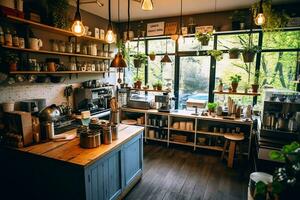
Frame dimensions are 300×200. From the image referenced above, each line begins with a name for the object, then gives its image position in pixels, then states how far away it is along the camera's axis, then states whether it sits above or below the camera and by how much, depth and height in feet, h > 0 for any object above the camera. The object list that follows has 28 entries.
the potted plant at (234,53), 12.12 +1.77
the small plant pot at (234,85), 12.53 -0.22
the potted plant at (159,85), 15.25 -0.27
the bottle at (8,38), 8.54 +1.79
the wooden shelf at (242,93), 12.09 -0.69
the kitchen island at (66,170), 6.06 -2.97
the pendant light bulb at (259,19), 6.99 +2.22
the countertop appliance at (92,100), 12.66 -1.28
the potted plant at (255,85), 12.15 -0.18
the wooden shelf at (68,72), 9.05 +0.50
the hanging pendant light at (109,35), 7.82 +1.83
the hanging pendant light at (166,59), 13.23 +1.44
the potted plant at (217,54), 12.62 +1.75
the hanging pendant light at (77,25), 6.37 +1.79
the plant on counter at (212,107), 13.26 -1.66
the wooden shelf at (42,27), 8.52 +2.65
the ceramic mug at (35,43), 9.47 +1.78
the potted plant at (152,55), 15.08 +1.97
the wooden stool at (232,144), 11.17 -3.49
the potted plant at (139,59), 15.30 +1.69
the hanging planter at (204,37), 12.71 +2.84
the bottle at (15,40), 8.84 +1.78
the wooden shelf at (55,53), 8.85 +1.50
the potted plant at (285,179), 4.97 -2.45
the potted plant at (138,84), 15.85 -0.21
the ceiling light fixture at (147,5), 6.98 +2.68
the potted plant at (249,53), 11.63 +1.71
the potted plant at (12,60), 8.63 +0.87
